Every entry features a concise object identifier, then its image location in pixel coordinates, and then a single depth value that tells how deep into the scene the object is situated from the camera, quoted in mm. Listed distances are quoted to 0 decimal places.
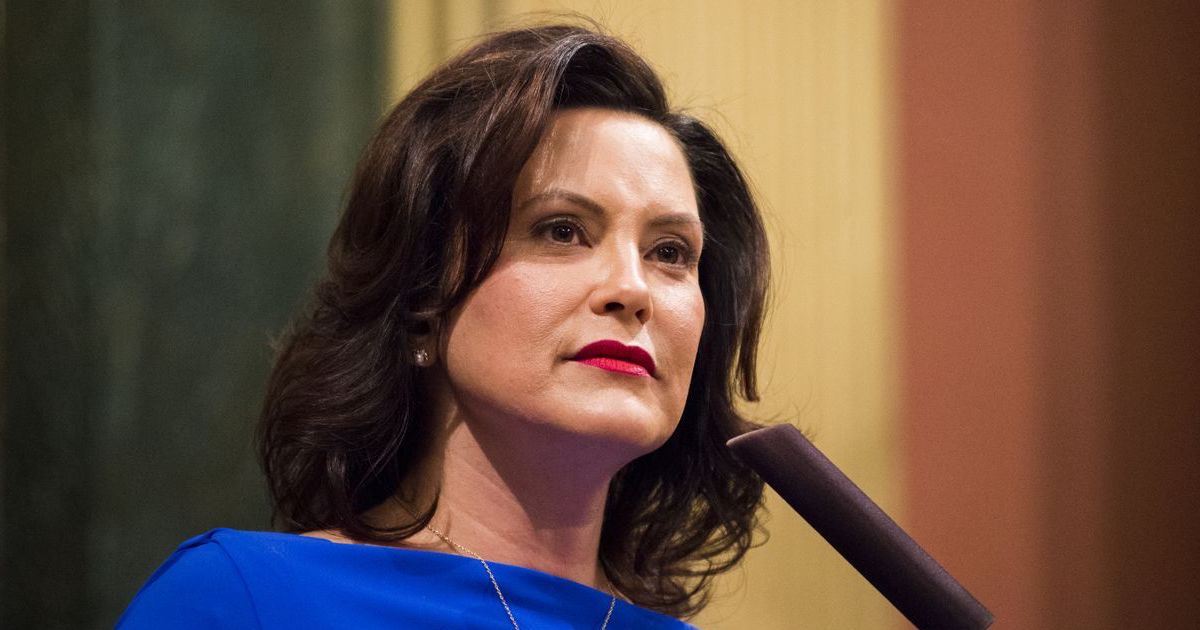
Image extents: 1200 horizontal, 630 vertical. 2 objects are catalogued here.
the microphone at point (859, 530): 3937
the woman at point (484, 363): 4031
